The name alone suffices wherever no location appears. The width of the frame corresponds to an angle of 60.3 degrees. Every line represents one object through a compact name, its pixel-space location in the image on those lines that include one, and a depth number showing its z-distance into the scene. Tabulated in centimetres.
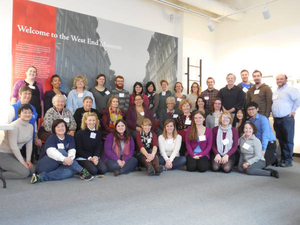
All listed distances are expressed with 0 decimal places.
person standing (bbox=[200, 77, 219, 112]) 562
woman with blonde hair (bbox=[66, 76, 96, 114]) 469
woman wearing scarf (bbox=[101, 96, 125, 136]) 464
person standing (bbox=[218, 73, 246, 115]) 511
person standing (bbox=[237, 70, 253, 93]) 550
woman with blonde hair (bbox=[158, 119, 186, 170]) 405
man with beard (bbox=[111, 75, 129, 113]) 549
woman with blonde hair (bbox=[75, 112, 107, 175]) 367
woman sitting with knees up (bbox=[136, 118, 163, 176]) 384
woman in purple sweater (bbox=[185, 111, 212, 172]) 400
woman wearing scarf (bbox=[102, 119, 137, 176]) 381
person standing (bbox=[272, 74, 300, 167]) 470
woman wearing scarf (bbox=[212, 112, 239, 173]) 395
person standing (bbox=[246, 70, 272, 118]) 479
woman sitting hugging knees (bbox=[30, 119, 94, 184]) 335
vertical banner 464
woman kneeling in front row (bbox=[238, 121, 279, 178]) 379
